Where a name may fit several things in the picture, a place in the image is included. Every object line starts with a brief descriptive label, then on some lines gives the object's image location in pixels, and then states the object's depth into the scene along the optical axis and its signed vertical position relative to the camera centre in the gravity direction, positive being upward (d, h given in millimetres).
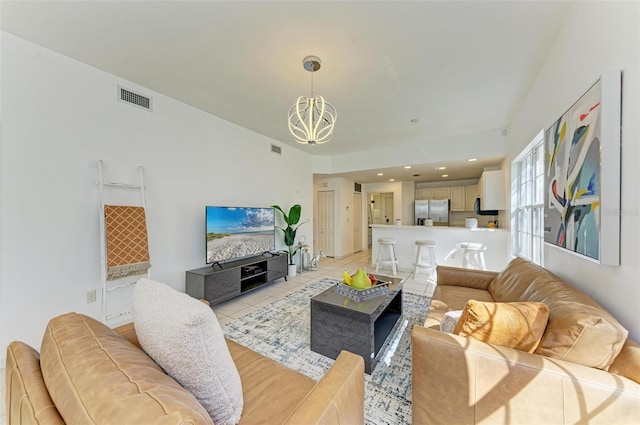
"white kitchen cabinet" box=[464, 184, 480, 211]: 6531 +365
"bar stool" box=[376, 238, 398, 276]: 4805 -924
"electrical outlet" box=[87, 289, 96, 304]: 2458 -890
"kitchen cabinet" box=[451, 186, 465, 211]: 6727 +296
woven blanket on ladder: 2465 -342
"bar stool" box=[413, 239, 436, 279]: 4480 -900
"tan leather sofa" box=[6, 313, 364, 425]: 562 -507
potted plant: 4723 -410
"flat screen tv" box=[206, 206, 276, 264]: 3369 -360
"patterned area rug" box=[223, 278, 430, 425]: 1580 -1265
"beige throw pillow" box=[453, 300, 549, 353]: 1185 -575
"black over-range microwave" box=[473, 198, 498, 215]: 5211 -74
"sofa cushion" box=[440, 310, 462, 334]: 1473 -699
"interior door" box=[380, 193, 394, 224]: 8584 +62
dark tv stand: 3012 -956
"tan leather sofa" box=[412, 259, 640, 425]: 930 -731
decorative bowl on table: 2143 -744
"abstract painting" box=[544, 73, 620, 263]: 1314 +195
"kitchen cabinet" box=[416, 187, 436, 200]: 7336 +473
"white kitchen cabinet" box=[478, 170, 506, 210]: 4211 +323
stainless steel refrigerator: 6797 -68
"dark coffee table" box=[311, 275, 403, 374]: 1876 -967
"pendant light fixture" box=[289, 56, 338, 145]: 2205 +994
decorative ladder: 2469 -822
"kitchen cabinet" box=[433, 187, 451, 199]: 6977 +477
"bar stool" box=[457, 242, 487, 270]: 4113 -818
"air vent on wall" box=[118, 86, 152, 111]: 2679 +1268
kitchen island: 4203 -614
